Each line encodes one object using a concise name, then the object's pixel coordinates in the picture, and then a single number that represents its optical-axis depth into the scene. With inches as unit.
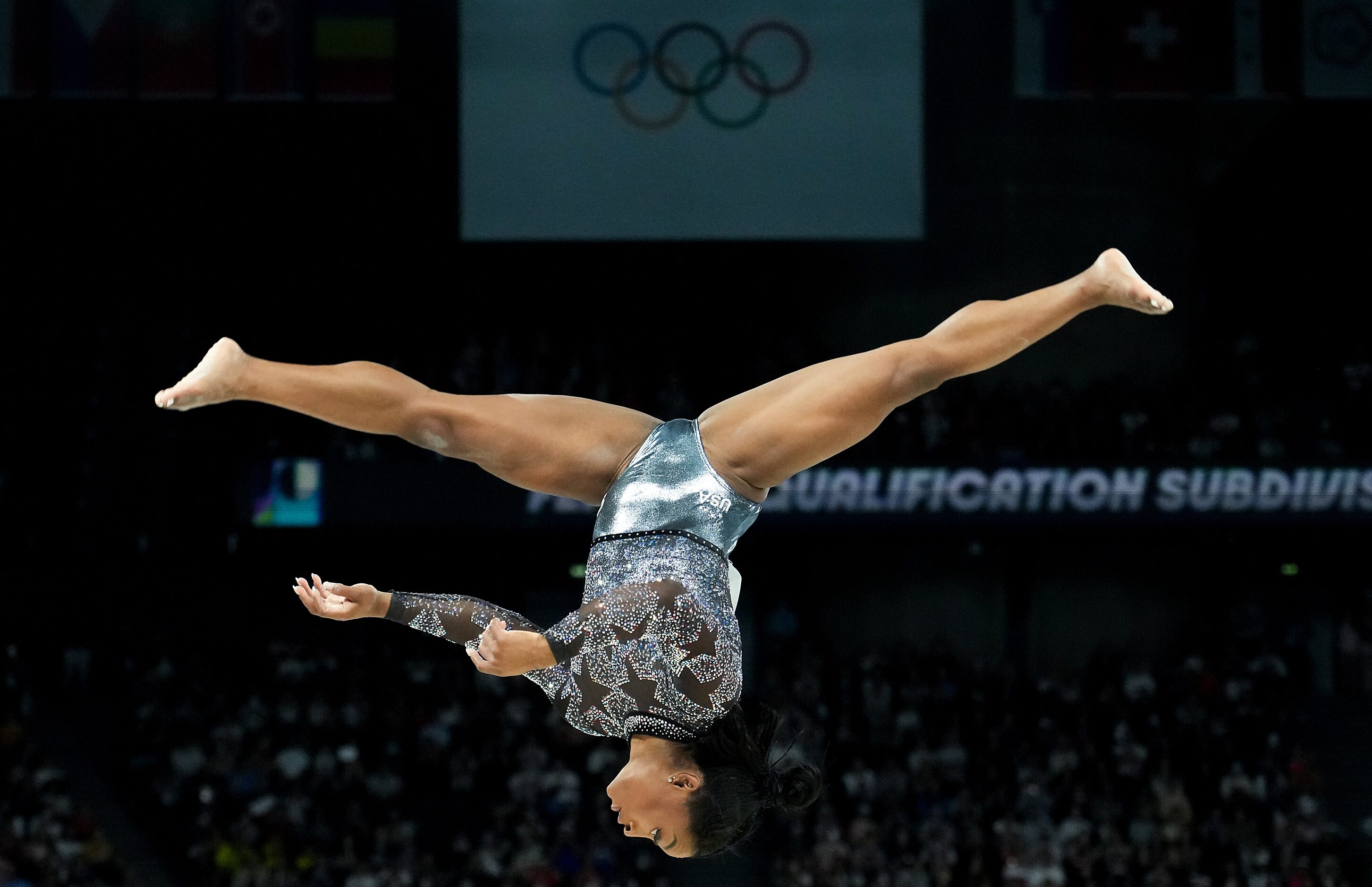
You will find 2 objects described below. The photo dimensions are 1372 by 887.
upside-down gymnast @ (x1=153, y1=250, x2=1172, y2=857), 397.1
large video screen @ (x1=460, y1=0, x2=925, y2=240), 1373.0
